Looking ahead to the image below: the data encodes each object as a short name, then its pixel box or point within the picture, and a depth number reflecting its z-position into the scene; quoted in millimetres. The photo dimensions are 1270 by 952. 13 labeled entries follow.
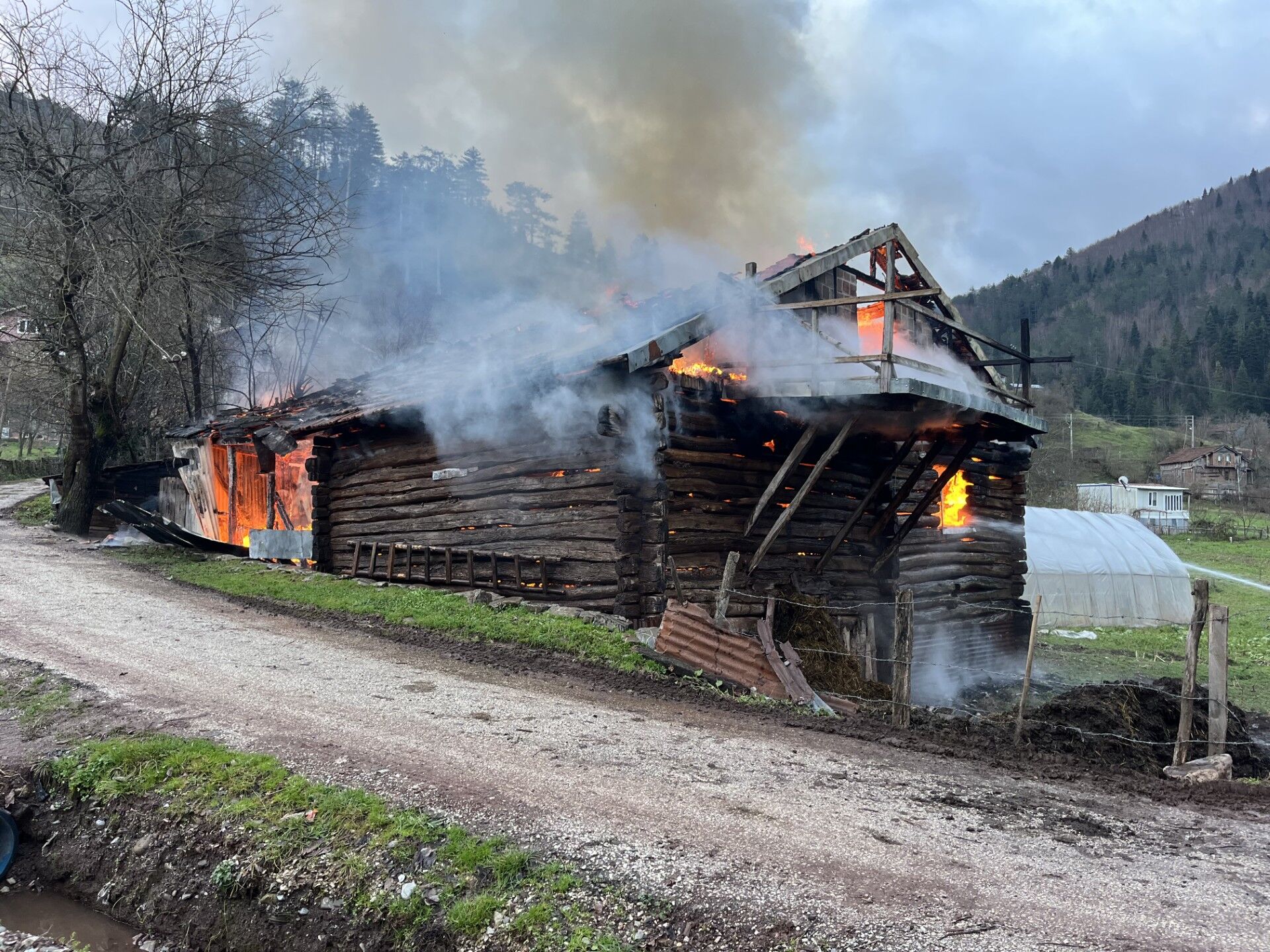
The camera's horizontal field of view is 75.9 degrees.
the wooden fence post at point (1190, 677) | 7145
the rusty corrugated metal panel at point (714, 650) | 9172
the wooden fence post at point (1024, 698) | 7639
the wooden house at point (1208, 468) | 73625
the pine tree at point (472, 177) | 37812
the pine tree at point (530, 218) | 29953
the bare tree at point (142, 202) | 14898
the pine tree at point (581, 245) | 23547
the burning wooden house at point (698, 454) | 10773
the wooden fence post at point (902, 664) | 8070
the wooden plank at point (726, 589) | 9922
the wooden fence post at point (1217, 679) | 7059
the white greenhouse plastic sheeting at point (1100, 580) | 21984
